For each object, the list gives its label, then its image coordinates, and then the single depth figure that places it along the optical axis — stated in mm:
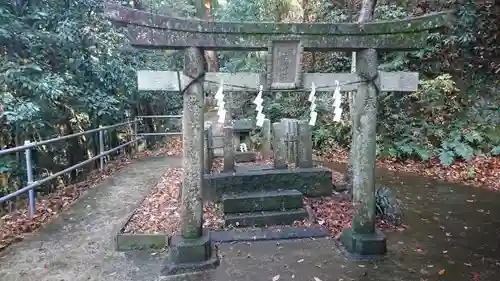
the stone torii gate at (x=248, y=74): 3846
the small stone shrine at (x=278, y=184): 5302
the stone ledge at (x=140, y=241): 4289
